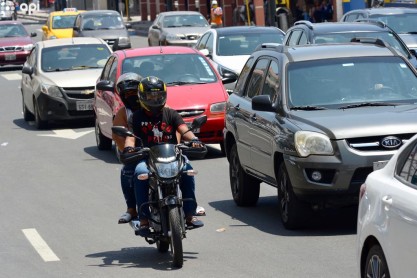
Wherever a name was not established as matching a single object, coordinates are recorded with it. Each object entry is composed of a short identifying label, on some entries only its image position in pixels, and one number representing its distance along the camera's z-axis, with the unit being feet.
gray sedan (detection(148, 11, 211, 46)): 137.90
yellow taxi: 151.84
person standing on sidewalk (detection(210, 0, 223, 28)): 163.73
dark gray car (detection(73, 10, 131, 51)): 142.20
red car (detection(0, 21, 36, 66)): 139.64
